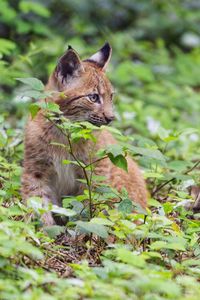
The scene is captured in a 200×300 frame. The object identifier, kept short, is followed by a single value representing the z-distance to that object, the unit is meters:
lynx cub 13.84
